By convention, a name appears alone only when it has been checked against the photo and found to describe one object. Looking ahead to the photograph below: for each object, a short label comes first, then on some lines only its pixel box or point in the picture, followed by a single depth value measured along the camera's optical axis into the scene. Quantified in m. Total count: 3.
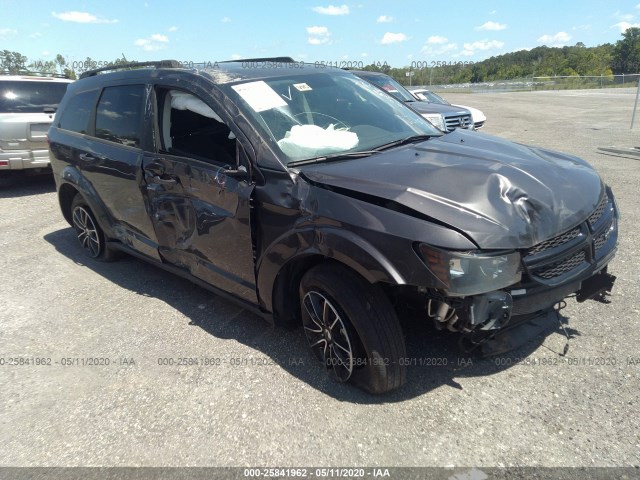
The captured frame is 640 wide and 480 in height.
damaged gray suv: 2.24
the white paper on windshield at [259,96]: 3.04
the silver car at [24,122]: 7.62
